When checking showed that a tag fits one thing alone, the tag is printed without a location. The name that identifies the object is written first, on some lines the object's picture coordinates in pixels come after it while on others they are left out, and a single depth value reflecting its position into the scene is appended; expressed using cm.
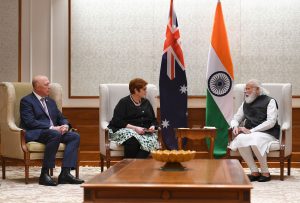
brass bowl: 464
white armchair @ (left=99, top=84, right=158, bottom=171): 732
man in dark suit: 681
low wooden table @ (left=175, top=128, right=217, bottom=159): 730
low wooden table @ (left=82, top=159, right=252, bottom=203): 375
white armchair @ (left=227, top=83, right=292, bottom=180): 722
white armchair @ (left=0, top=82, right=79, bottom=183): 685
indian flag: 824
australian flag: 824
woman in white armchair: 726
